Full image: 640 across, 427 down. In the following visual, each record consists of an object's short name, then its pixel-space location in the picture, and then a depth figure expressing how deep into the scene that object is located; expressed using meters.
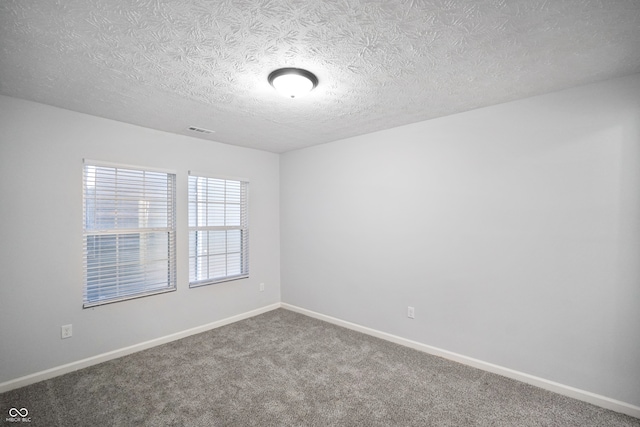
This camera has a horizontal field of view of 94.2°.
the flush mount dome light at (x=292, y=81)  2.03
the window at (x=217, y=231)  3.78
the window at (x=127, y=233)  2.96
